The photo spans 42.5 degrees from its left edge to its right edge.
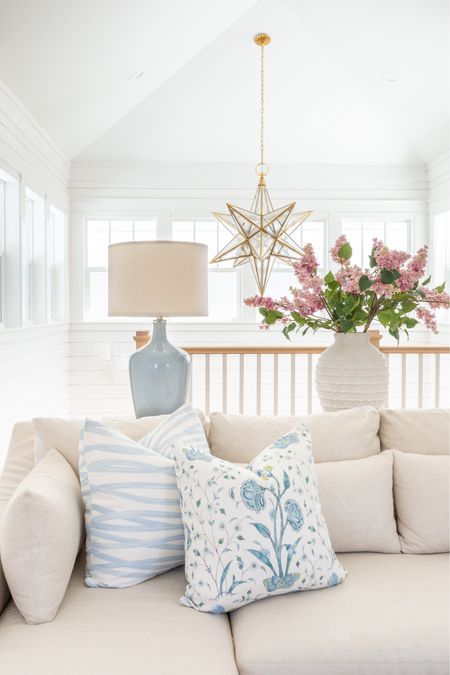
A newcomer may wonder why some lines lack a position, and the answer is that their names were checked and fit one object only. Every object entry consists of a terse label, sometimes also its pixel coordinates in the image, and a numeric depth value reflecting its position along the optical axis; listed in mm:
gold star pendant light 4238
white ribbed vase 2330
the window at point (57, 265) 5738
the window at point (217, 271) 6344
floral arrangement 2225
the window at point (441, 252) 5832
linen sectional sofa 1298
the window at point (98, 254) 6281
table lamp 2250
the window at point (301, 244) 6410
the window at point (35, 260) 4984
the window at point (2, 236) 4363
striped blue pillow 1588
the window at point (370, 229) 6434
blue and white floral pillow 1486
